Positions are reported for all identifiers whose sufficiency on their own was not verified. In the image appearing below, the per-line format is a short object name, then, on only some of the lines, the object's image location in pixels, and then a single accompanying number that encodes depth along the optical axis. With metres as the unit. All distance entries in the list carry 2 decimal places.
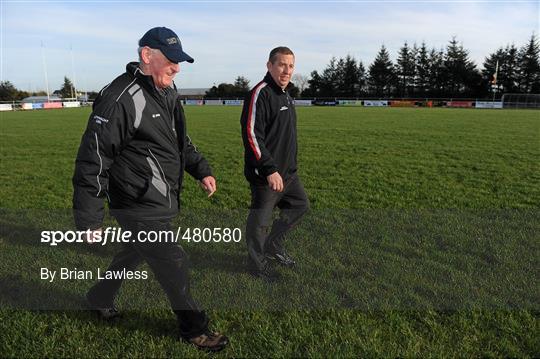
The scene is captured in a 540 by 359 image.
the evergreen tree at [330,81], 74.57
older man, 2.41
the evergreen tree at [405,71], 71.19
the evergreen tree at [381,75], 72.69
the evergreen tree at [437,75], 66.81
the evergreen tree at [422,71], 69.06
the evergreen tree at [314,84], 76.19
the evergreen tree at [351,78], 74.88
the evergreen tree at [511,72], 62.91
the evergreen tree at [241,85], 72.27
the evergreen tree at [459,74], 63.66
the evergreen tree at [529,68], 61.59
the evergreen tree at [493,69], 62.66
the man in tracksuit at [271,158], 3.64
